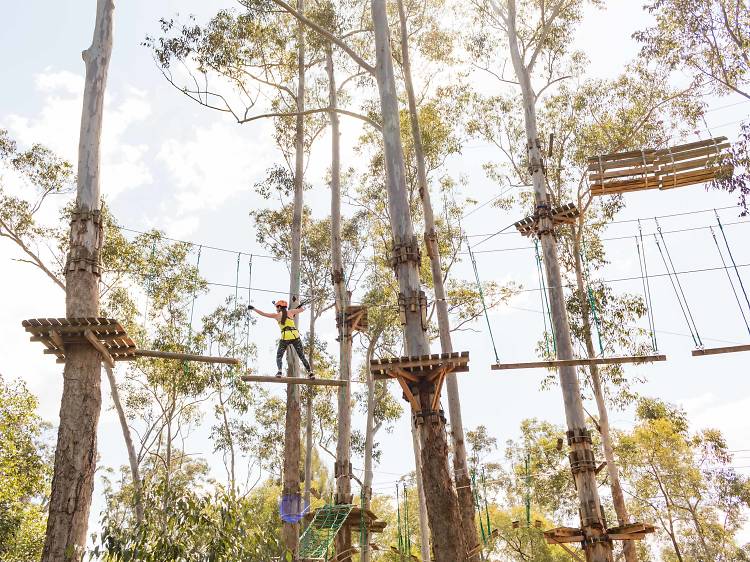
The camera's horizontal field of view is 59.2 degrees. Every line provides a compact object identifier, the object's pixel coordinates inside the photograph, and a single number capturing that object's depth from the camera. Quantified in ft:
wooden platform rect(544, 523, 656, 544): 29.58
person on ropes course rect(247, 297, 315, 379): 31.91
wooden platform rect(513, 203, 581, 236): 34.76
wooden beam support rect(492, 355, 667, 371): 26.39
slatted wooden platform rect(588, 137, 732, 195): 32.01
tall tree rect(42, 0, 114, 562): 19.25
